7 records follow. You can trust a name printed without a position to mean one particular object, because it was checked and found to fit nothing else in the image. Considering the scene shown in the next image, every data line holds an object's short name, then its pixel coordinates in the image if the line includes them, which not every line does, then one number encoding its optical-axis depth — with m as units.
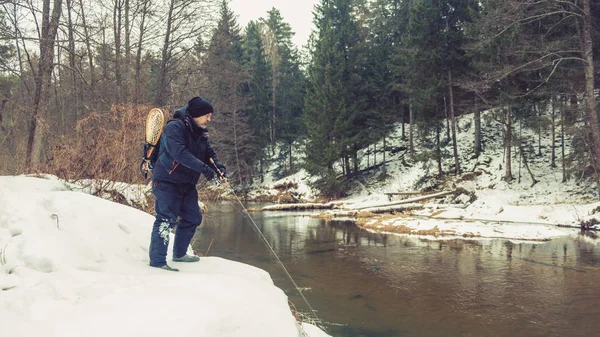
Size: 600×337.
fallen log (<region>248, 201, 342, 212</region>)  21.33
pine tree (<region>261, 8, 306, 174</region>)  36.47
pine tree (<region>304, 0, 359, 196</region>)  25.67
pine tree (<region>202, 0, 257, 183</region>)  29.61
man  3.45
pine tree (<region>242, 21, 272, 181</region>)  35.75
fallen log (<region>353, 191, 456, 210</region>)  17.36
